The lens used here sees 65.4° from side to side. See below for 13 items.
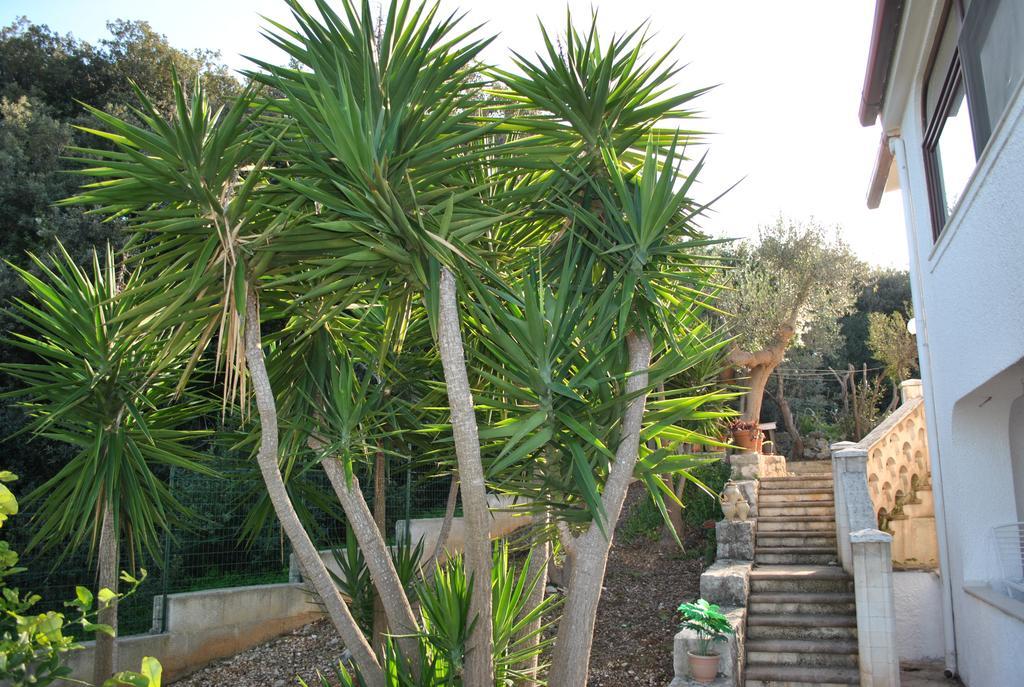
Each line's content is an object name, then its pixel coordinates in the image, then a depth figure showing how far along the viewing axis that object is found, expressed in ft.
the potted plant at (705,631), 21.84
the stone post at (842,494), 29.07
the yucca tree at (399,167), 14.32
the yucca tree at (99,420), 19.56
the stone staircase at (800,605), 25.14
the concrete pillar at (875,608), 23.66
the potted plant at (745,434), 45.47
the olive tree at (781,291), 52.42
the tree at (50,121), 30.73
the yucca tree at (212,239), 14.30
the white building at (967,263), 17.56
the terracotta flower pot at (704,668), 22.06
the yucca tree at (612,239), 15.49
